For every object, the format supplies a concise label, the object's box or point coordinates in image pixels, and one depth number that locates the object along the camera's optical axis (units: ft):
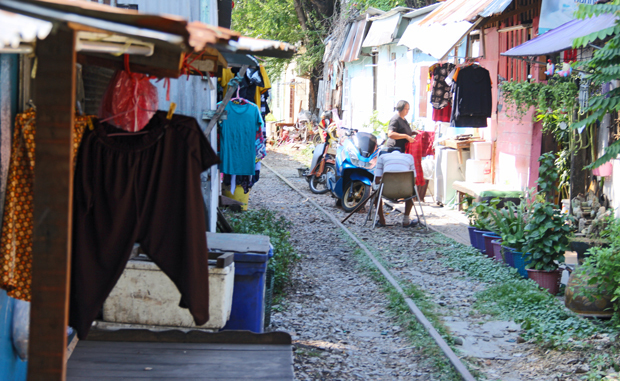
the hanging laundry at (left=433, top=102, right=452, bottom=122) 43.17
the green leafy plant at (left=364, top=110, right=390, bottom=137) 58.25
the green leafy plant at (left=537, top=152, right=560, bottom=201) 32.81
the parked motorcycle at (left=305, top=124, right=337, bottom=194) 49.24
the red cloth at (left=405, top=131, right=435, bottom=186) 43.32
